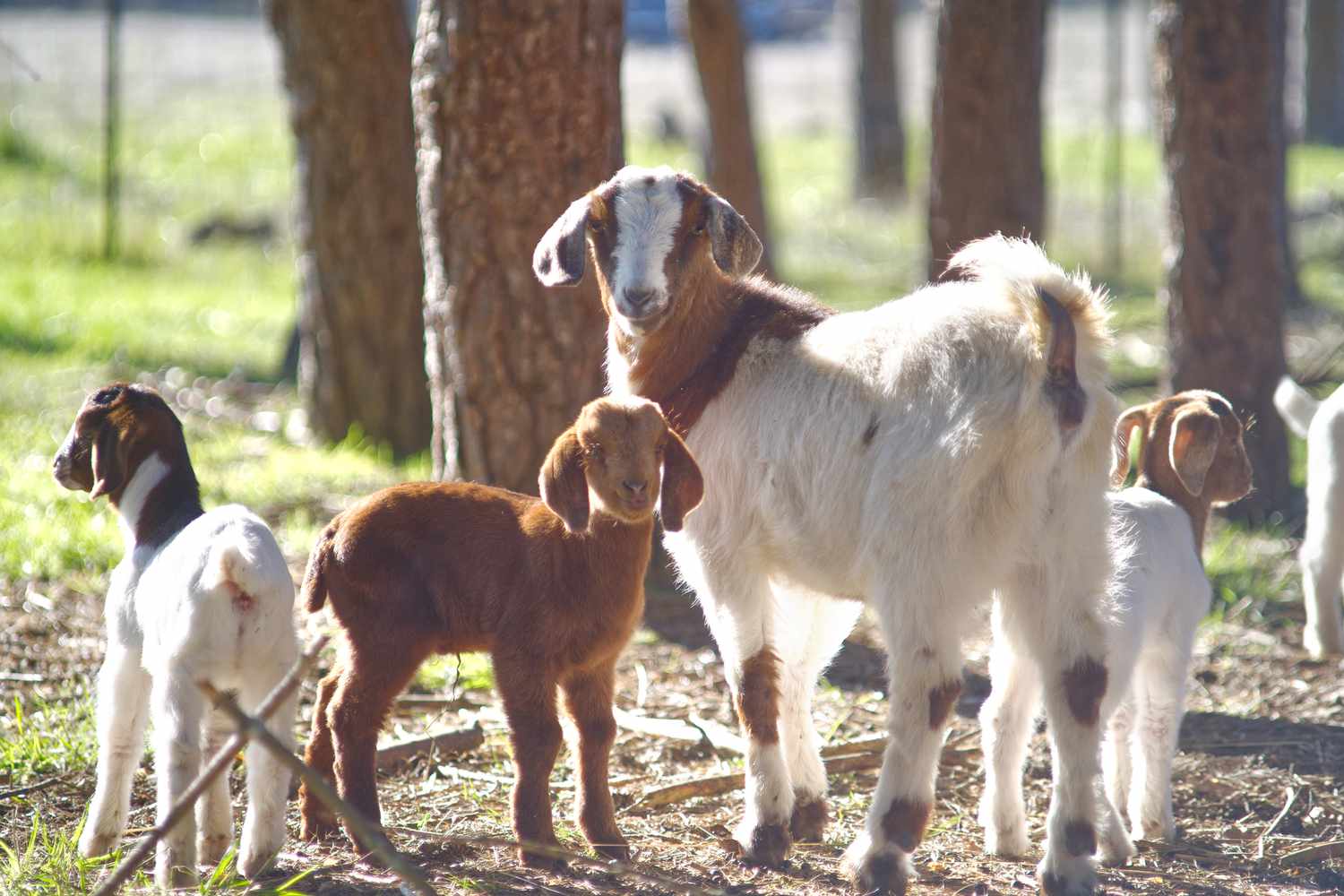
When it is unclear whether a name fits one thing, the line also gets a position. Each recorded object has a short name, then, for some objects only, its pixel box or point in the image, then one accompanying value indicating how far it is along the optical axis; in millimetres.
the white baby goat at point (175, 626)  7305
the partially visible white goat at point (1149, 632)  8502
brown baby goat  7852
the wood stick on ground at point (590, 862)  7347
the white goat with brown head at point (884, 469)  7621
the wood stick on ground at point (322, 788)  6270
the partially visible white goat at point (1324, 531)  11758
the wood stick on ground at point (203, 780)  6301
